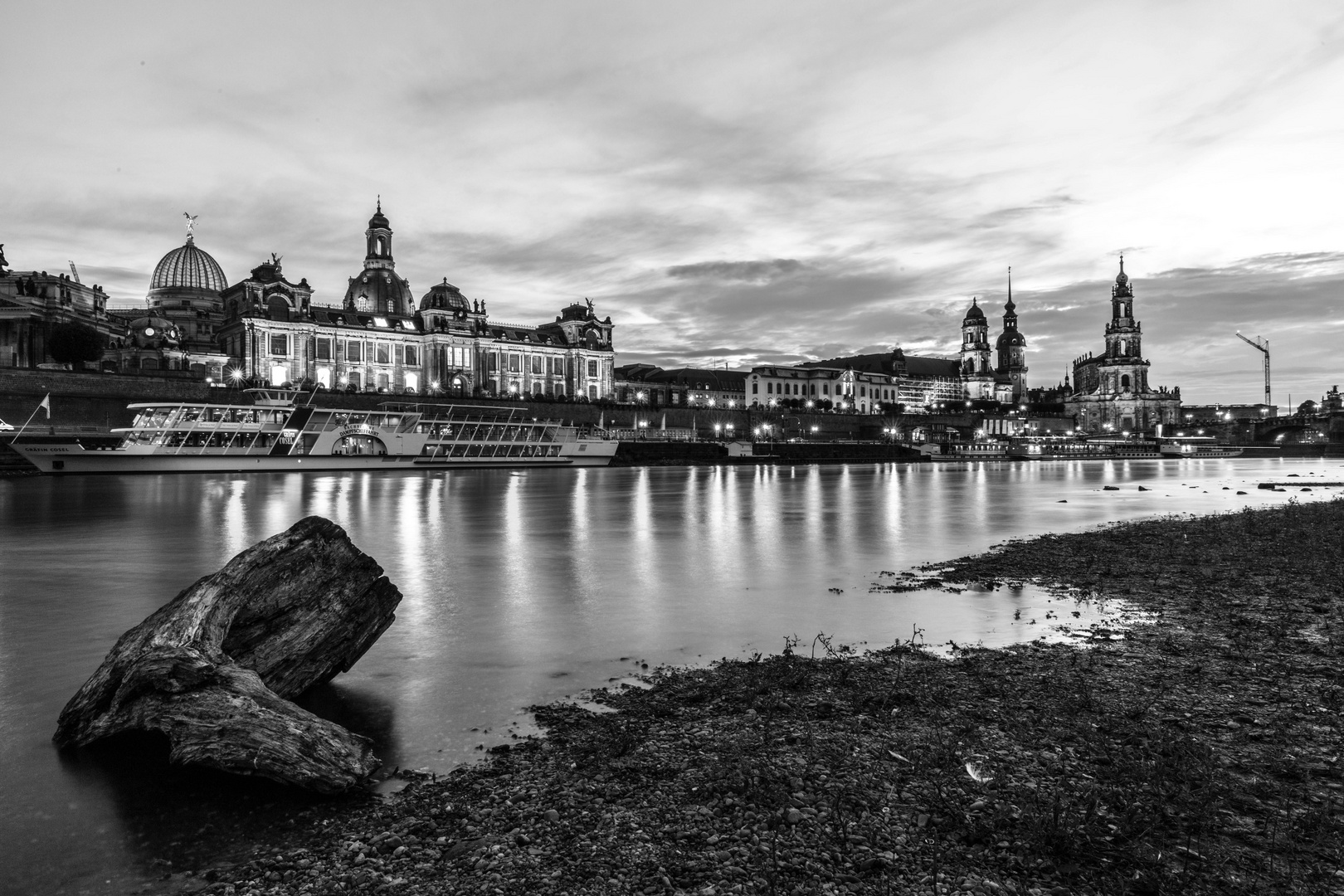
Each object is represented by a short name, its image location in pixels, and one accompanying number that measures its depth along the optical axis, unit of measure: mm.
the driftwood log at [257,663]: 5129
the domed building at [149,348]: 98125
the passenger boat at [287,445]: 53500
